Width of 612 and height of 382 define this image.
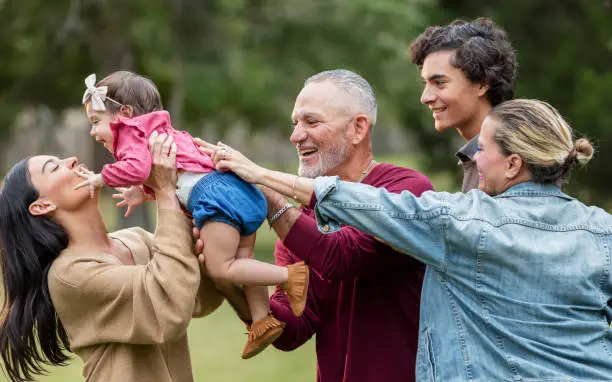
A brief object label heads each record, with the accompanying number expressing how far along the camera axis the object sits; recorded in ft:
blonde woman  24.13
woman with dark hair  25.90
